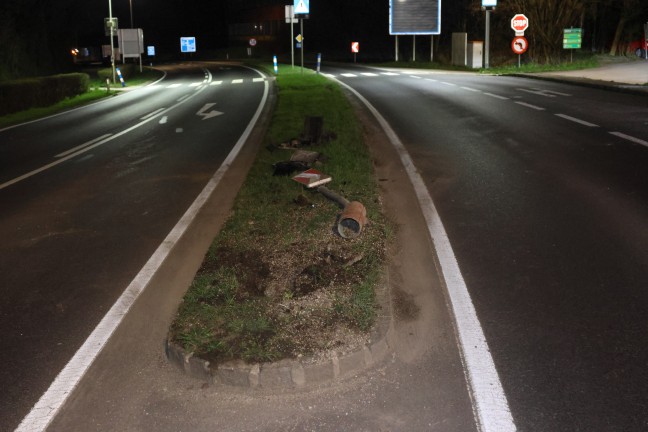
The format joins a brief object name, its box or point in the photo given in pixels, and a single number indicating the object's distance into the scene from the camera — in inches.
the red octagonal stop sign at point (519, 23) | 1409.9
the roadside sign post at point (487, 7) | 1519.4
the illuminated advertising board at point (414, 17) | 2162.9
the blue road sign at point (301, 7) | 1299.2
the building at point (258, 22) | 3826.3
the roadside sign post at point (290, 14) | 1419.8
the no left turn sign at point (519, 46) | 1389.0
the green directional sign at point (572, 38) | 1391.5
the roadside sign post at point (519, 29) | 1391.5
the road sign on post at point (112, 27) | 1580.7
